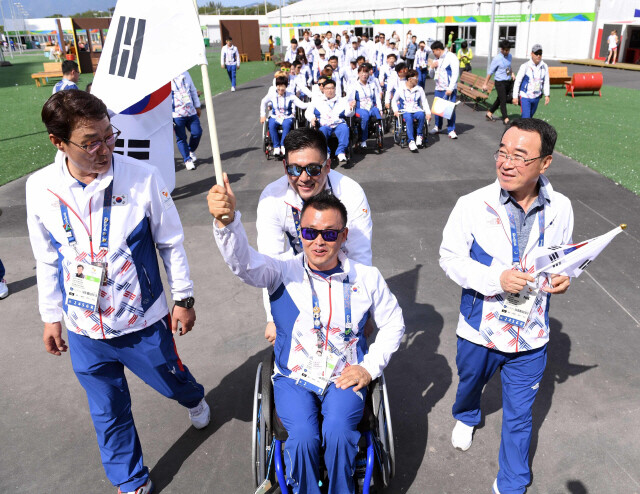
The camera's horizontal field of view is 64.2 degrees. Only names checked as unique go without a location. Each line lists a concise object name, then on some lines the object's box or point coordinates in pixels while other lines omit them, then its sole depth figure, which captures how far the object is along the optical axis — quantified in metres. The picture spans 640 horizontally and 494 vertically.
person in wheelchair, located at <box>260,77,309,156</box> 10.06
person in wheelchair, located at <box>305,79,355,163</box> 10.02
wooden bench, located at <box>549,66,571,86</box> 18.53
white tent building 29.95
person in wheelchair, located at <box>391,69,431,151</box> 10.52
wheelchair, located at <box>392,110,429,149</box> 11.20
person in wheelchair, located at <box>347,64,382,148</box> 10.83
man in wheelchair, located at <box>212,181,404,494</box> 2.53
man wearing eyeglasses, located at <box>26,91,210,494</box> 2.55
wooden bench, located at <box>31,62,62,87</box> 24.86
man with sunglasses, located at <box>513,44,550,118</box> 10.91
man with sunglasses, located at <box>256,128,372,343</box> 3.05
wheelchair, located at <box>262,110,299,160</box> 10.49
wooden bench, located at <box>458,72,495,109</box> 15.52
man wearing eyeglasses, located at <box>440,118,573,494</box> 2.70
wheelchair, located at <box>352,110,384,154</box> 10.91
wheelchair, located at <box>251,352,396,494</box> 2.62
